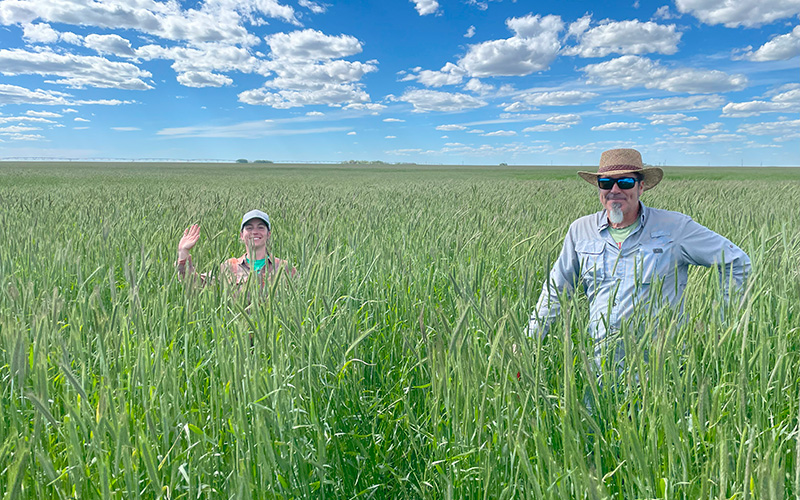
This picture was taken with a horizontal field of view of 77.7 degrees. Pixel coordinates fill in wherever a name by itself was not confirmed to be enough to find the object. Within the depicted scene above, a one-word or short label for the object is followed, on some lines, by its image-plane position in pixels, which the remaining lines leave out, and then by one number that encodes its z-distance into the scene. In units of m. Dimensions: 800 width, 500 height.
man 2.62
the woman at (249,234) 3.41
